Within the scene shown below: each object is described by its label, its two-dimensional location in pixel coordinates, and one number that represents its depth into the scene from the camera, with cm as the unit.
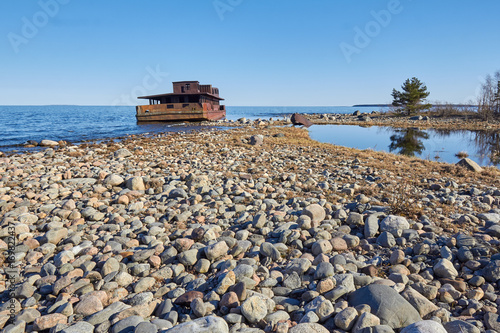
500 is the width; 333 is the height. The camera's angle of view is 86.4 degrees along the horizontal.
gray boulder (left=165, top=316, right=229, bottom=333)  211
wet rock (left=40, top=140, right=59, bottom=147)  1548
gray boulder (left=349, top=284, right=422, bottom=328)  229
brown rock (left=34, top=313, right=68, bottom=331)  230
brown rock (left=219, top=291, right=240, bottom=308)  255
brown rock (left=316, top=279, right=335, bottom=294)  275
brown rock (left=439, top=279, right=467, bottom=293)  274
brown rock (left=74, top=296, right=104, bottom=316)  251
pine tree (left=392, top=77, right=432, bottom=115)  4416
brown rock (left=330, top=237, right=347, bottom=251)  364
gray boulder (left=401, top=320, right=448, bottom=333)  204
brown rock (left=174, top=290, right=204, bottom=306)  262
